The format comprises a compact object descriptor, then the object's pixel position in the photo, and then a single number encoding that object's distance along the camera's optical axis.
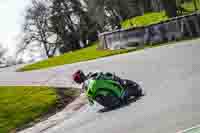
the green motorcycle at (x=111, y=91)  16.48
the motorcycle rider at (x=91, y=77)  16.70
